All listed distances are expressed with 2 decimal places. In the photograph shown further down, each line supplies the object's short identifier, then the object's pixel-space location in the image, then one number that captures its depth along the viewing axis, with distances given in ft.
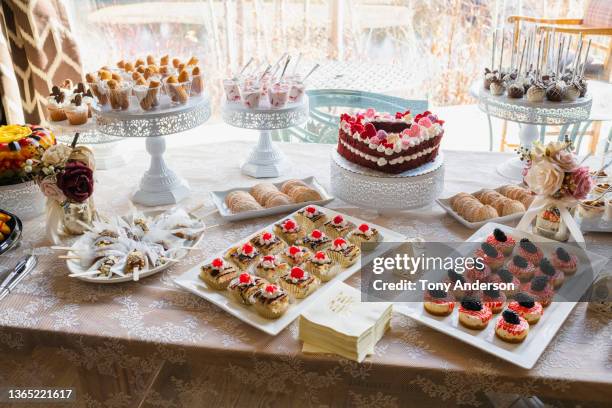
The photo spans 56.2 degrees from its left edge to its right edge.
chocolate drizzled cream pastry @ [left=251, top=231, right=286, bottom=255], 5.27
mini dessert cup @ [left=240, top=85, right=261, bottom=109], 6.51
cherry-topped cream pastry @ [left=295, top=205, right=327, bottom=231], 5.73
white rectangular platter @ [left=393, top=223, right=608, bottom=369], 4.03
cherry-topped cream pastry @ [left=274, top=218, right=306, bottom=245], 5.50
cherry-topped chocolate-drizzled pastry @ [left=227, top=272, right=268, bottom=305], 4.57
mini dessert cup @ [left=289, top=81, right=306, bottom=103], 6.64
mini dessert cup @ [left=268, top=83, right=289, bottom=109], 6.50
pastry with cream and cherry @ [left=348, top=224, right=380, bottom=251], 5.35
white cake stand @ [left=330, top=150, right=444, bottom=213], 5.61
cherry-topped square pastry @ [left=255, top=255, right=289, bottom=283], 4.90
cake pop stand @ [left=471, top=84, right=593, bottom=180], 6.42
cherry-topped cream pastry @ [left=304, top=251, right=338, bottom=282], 4.91
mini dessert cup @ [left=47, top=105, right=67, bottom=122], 6.53
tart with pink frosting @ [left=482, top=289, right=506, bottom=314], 4.42
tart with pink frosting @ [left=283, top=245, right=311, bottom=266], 5.08
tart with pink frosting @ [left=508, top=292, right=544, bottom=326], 4.30
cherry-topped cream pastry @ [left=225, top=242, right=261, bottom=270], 5.07
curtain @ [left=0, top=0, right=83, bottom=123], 8.85
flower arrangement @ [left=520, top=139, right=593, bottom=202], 4.92
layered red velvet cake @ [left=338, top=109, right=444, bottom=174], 5.60
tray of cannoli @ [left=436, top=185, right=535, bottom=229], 5.75
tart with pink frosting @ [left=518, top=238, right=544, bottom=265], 4.96
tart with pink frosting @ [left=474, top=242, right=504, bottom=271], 4.92
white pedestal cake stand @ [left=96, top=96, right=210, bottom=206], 5.91
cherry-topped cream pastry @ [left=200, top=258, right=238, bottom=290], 4.78
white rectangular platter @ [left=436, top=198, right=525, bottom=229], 5.69
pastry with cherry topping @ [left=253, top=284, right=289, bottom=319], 4.42
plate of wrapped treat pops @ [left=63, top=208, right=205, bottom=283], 4.97
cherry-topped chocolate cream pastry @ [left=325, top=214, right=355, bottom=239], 5.53
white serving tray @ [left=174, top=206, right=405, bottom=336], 4.42
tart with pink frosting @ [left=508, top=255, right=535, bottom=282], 4.82
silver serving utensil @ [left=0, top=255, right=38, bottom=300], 4.92
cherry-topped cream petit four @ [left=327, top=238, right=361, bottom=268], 5.10
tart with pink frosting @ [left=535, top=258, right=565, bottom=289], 4.75
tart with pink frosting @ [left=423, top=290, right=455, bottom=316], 4.38
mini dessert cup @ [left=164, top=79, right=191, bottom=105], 6.08
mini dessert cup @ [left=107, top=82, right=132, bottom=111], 5.87
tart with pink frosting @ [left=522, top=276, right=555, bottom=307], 4.53
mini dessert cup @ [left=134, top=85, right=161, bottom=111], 5.90
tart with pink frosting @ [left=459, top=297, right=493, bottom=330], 4.24
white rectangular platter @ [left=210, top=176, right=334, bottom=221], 5.94
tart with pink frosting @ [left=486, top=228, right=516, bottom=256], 5.11
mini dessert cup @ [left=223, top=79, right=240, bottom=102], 6.63
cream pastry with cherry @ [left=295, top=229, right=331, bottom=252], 5.30
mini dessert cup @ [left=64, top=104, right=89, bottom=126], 6.46
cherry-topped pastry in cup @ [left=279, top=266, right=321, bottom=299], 4.68
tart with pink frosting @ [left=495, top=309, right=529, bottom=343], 4.11
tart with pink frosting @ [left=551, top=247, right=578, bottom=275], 4.87
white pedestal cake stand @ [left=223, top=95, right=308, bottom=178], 6.54
